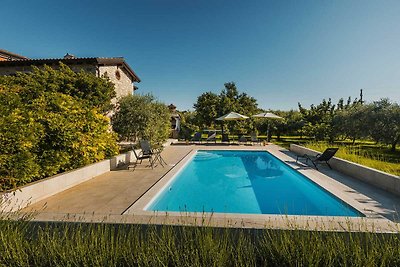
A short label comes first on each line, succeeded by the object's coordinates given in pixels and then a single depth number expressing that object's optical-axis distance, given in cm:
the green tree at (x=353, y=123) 1667
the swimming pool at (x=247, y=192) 523
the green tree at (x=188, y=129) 2133
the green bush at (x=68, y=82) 1166
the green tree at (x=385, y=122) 1421
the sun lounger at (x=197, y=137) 1873
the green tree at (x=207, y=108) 2253
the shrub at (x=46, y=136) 454
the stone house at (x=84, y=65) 1373
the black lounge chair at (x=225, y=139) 1782
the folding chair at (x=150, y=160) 850
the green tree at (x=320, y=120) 2019
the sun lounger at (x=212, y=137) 1843
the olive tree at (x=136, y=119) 1122
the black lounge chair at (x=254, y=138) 1717
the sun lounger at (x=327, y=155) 818
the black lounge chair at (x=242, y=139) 1781
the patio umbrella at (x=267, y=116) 1660
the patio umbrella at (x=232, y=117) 1682
